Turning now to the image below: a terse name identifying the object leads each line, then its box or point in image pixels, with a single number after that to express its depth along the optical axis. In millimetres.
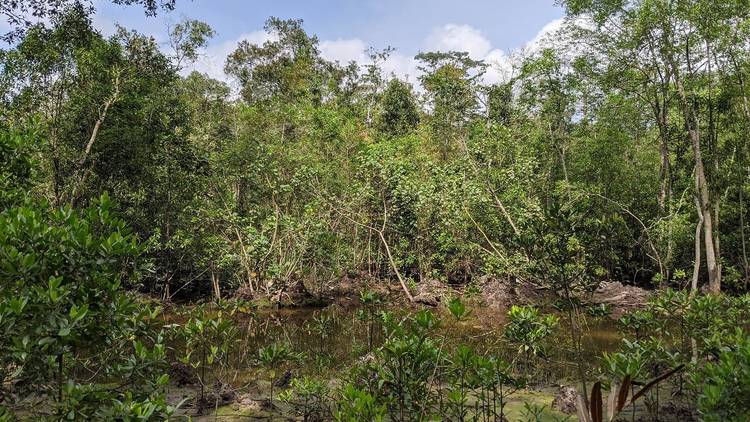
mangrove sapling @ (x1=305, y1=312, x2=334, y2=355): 8794
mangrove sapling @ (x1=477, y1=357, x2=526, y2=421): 4037
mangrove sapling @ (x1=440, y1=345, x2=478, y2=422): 3991
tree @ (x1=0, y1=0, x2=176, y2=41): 7742
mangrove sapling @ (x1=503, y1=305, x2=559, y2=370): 5230
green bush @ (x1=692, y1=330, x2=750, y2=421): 3088
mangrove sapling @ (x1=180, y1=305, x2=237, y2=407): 5604
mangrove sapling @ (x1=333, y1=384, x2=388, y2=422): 3094
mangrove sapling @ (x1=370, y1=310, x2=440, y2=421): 3807
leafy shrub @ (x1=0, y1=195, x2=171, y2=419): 2561
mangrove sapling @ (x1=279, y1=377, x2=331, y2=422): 5079
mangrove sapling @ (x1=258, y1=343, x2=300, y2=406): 5668
